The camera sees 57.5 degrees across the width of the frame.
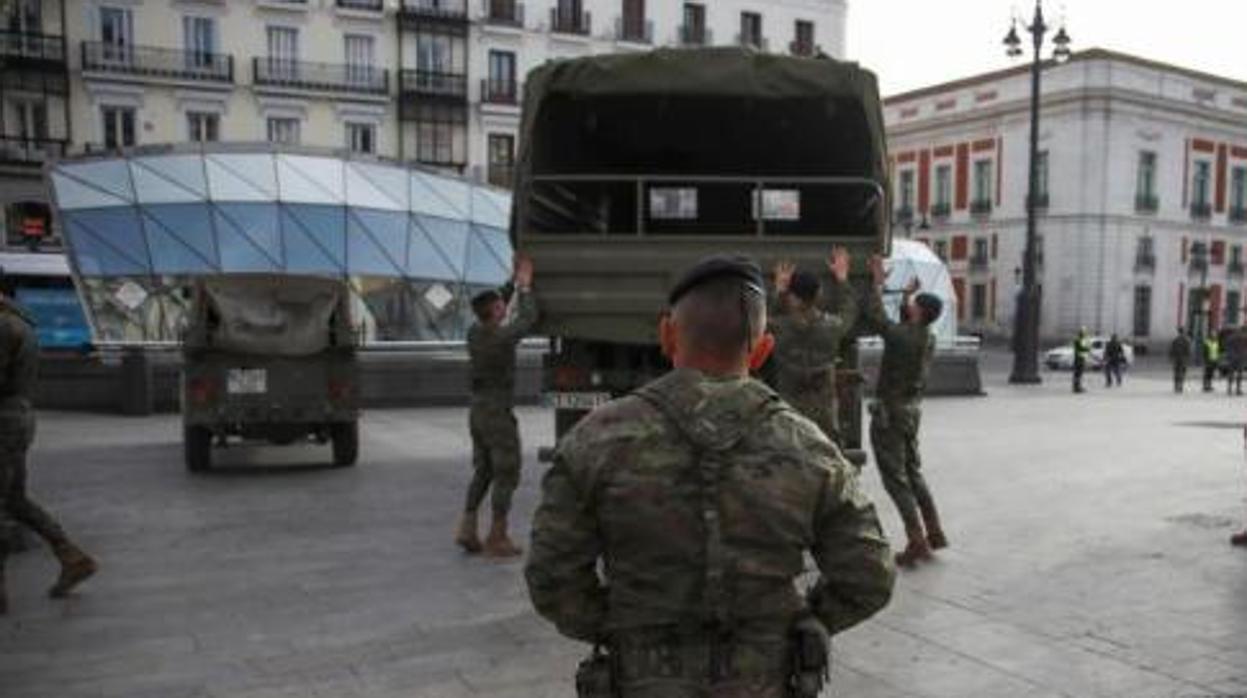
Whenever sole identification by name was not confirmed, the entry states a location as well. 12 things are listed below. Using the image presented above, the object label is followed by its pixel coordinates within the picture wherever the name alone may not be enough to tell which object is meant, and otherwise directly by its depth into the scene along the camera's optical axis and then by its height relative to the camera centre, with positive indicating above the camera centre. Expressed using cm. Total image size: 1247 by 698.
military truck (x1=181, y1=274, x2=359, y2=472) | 1137 -101
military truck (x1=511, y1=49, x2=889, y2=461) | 851 +76
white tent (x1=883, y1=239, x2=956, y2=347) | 3359 +23
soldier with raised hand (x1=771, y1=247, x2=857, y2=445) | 753 -45
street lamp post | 2802 +73
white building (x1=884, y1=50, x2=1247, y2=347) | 5503 +456
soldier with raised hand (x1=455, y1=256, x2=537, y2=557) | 776 -92
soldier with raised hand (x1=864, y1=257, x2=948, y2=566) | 773 -89
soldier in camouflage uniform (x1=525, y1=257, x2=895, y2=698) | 252 -57
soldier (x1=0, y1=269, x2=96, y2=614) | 655 -101
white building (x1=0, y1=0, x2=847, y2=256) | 4338 +847
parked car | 4197 -288
